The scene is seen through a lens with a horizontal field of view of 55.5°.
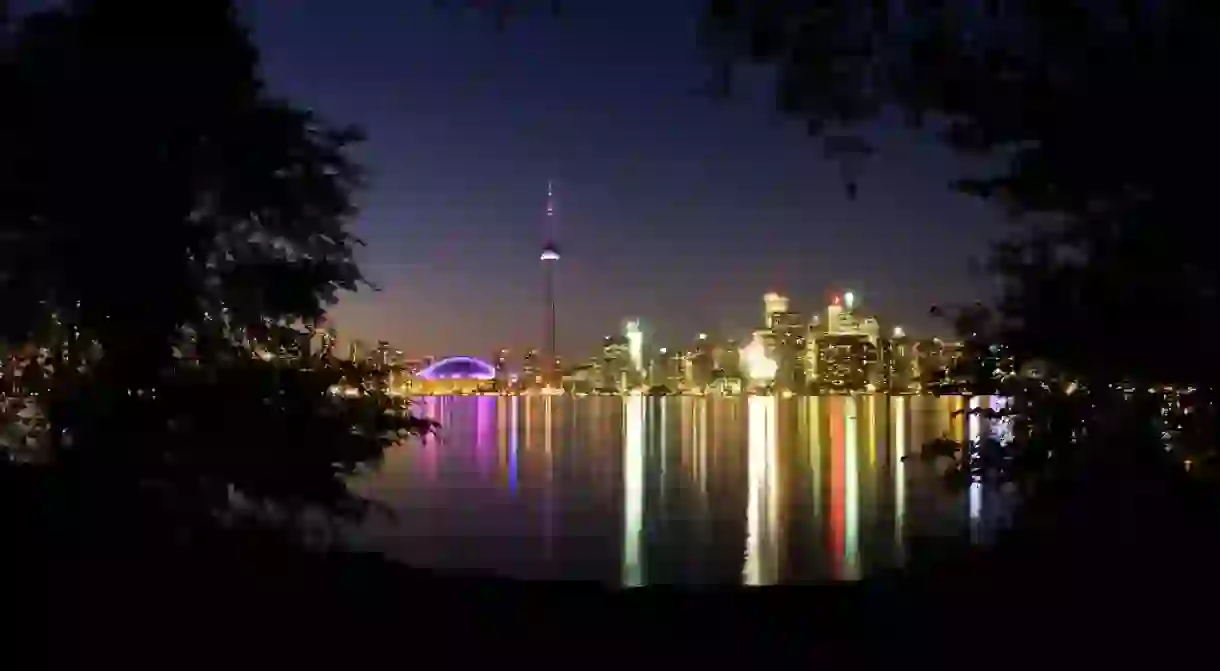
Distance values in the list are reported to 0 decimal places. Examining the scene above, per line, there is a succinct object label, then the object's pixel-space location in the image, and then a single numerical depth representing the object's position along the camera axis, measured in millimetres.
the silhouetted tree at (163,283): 8797
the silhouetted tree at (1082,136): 6262
